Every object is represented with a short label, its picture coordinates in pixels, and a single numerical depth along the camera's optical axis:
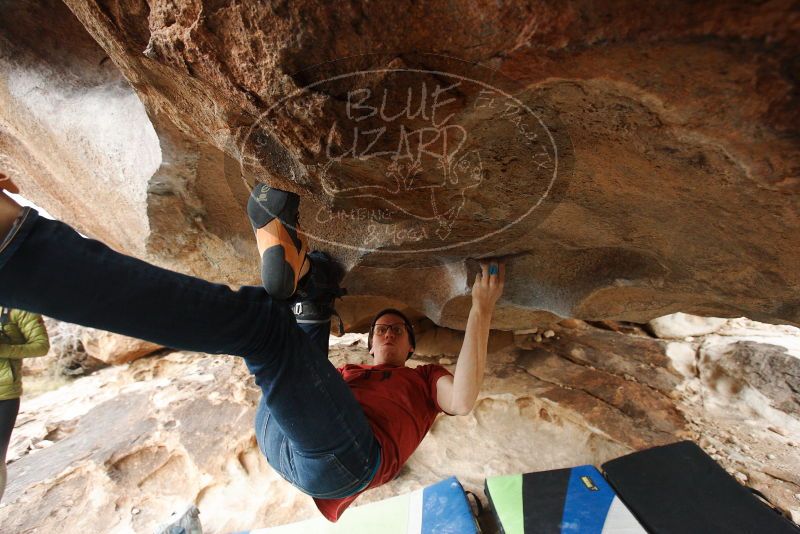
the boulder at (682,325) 3.19
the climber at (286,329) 0.72
